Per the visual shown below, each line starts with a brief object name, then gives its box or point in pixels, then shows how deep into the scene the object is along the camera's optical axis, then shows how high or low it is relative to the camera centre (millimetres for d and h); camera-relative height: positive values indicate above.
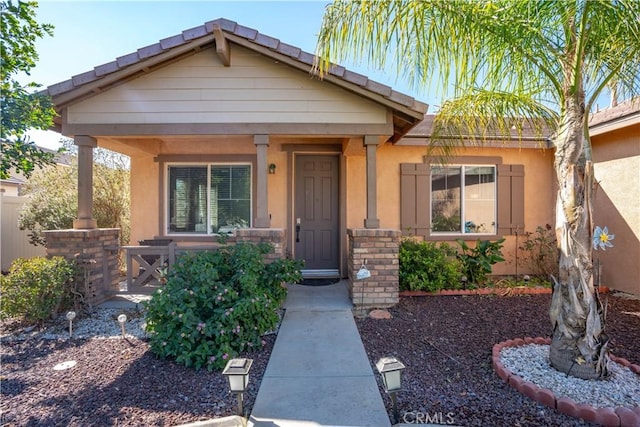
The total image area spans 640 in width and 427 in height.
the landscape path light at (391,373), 2375 -1126
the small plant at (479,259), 6031 -758
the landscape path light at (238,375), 2412 -1162
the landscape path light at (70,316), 3945 -1180
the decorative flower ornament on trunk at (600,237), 4895 -293
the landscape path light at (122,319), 3850 -1189
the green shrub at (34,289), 4281 -938
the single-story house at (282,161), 4973 +1190
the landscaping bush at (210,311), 3369 -1012
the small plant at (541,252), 6645 -708
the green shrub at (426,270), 5637 -914
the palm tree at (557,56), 2877 +1524
